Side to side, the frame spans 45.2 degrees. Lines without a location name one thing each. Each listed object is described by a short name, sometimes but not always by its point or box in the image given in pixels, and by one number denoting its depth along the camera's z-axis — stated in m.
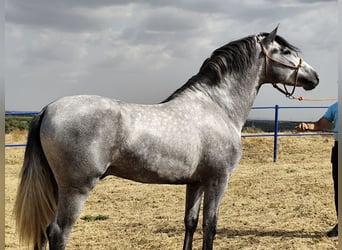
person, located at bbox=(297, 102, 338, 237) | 4.30
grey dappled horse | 2.99
